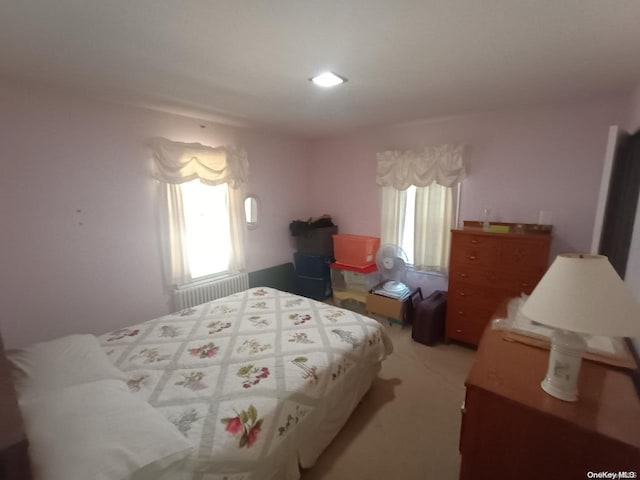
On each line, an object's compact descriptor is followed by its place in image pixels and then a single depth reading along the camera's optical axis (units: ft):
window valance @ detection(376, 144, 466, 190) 9.42
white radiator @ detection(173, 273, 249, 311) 9.13
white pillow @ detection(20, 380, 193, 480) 2.85
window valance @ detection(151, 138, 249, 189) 8.34
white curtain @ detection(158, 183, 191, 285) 8.67
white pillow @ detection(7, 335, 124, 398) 3.95
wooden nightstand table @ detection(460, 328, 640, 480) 2.98
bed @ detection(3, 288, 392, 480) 3.58
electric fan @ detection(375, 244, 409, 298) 10.29
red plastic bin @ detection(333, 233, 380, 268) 11.43
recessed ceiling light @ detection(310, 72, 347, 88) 5.80
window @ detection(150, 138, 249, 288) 8.62
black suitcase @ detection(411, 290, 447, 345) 9.18
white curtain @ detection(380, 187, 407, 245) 10.96
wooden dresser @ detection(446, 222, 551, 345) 7.64
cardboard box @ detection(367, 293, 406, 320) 10.30
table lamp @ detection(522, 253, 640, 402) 2.96
